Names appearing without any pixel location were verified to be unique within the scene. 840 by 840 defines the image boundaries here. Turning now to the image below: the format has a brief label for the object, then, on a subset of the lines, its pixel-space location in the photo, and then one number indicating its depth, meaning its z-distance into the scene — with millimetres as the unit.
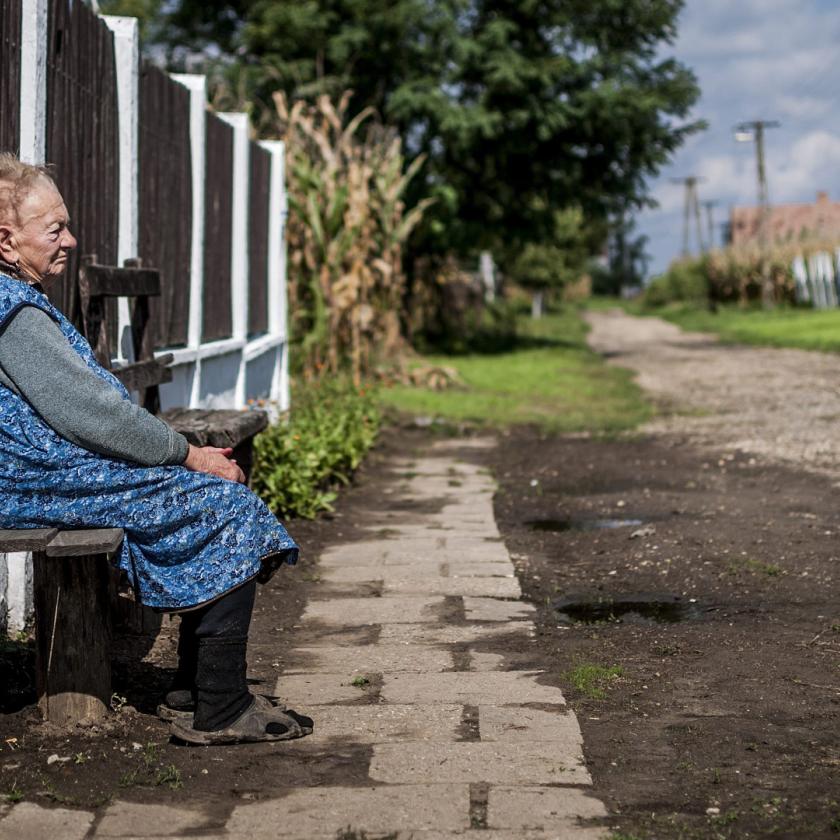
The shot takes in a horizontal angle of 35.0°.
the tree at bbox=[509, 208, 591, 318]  50094
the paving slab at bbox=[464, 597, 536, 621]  5691
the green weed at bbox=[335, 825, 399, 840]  3248
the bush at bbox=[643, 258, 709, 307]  63750
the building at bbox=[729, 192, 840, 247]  100875
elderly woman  3633
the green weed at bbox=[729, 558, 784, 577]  6395
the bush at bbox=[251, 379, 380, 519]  7992
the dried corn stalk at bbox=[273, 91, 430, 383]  14297
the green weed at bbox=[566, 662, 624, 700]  4496
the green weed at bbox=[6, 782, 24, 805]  3500
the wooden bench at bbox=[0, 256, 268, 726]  3660
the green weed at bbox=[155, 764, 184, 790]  3633
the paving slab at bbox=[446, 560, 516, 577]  6582
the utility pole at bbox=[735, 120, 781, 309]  51438
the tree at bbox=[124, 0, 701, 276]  21984
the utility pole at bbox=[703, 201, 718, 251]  100212
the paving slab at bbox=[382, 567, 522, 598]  6160
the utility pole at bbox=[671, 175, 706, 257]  90562
